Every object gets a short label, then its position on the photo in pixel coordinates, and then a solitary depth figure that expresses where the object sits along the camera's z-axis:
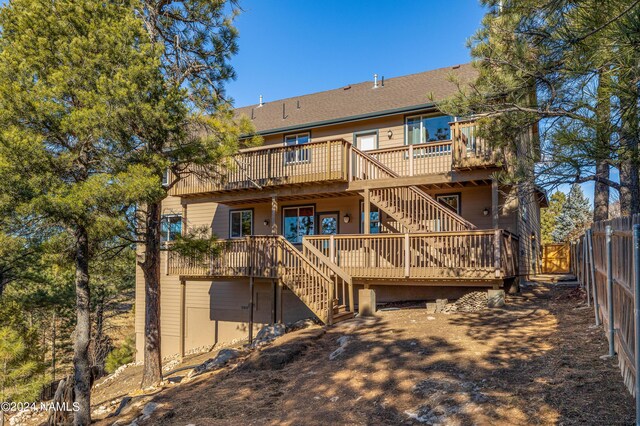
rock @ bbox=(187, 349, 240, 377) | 10.11
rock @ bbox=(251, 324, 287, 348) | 11.63
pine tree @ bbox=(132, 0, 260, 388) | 9.34
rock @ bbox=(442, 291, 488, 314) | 10.66
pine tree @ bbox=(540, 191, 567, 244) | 35.44
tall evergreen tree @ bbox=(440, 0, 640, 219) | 5.23
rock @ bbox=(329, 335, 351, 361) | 7.99
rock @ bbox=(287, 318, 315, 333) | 12.87
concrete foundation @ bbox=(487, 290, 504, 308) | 10.51
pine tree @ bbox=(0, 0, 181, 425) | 7.89
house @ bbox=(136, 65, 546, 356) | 11.41
